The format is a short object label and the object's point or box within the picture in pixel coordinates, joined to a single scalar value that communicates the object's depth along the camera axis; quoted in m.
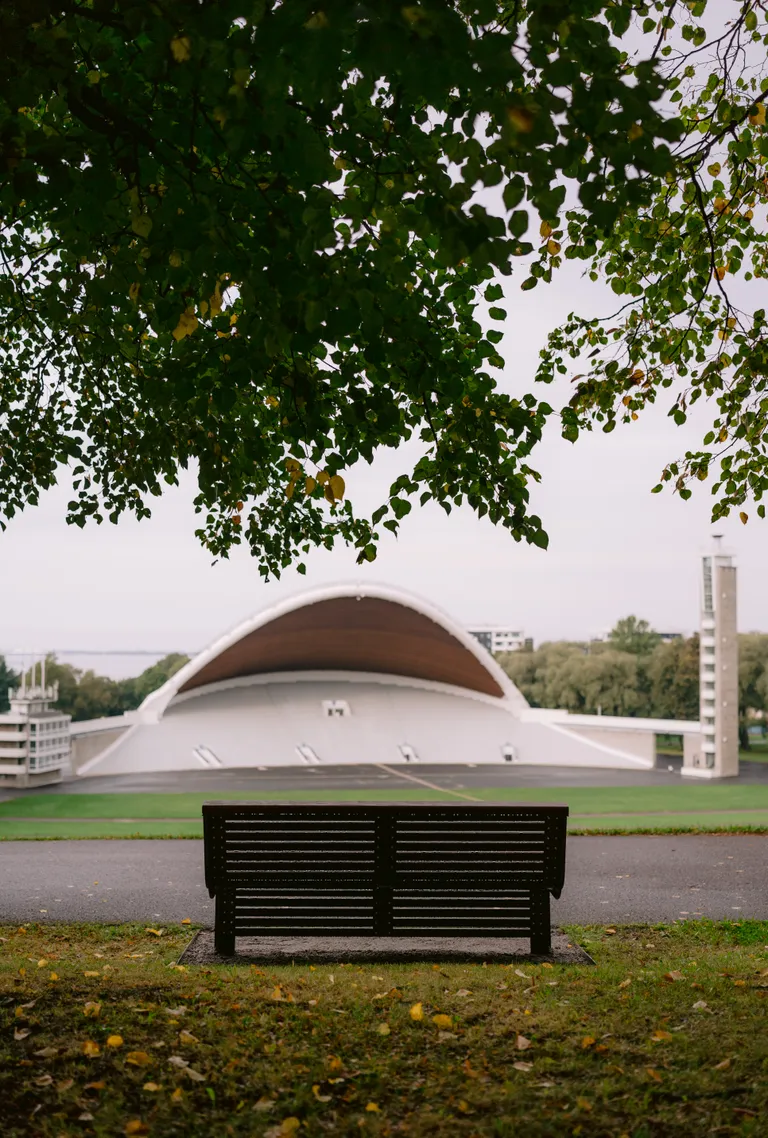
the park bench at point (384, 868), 4.94
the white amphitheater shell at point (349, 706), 41.97
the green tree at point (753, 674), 57.38
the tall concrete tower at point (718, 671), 37.72
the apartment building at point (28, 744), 29.80
